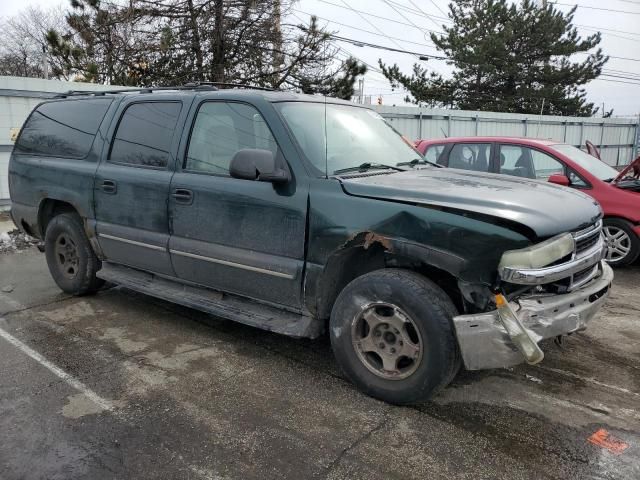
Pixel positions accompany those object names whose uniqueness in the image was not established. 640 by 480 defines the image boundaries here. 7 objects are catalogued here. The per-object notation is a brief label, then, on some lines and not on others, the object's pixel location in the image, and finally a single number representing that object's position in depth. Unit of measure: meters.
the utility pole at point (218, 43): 14.12
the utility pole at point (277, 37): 14.67
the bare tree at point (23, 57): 36.91
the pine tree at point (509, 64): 30.64
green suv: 2.97
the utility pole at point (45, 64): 17.81
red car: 6.55
